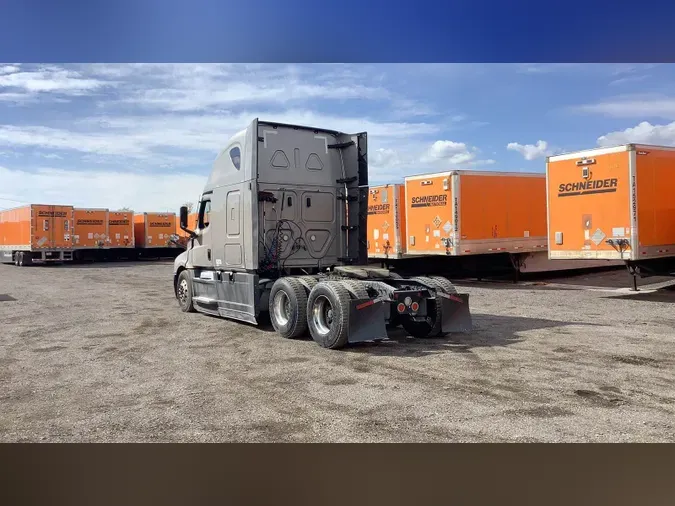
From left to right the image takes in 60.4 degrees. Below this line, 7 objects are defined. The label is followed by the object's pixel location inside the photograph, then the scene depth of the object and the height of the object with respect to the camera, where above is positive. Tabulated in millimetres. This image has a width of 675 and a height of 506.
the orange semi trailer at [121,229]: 35594 +1722
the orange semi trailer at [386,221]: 18484 +1032
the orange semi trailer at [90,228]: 33750 +1716
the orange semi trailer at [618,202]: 12578 +1072
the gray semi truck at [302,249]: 8344 +103
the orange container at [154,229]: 38281 +1809
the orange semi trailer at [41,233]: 31609 +1373
